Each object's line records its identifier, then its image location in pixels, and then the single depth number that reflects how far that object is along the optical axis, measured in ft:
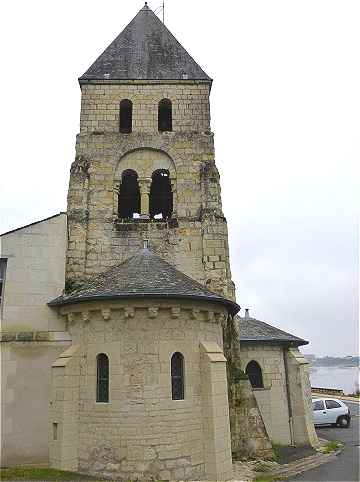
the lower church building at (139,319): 35.91
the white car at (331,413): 70.28
